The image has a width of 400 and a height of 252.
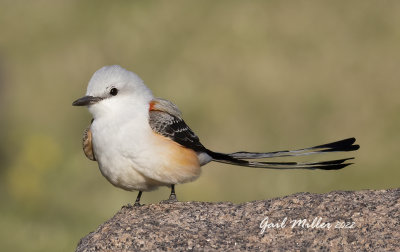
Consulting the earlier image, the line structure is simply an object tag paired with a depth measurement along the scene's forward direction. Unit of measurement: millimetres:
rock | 12344
